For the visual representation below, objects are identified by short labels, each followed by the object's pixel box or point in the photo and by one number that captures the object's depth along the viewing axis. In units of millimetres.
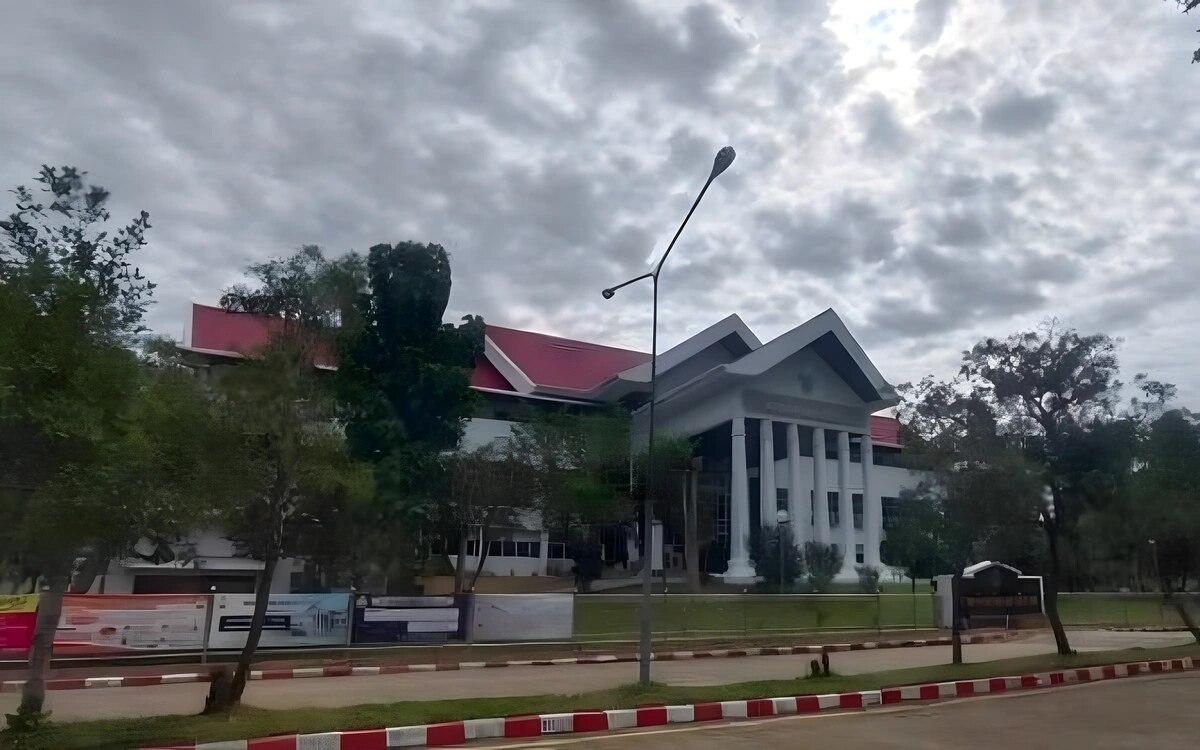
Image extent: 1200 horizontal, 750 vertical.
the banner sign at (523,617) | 25844
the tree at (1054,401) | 21125
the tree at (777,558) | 46688
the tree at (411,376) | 33625
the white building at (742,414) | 51531
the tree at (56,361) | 9422
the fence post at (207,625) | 20859
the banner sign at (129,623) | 19547
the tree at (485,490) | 38094
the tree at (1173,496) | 23422
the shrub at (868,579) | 48719
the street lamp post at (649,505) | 13992
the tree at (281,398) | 11984
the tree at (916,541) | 28033
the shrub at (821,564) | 46688
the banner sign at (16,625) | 18797
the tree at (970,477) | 20609
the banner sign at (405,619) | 24016
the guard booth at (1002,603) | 34844
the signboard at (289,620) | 21453
